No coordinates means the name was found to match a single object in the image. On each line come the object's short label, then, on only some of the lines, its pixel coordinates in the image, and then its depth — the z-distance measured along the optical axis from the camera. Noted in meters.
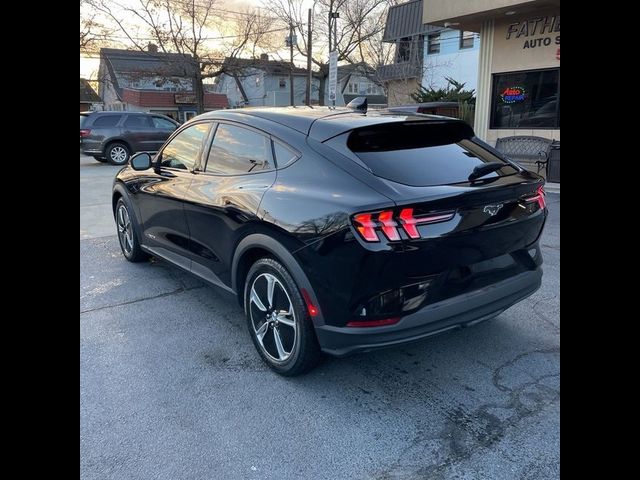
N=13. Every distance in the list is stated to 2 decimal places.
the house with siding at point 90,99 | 44.49
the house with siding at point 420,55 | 26.22
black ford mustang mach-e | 2.53
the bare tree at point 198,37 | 26.98
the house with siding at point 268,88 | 42.34
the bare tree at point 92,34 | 26.54
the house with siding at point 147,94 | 40.22
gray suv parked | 17.11
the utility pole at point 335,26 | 27.43
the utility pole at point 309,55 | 26.89
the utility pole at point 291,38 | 29.20
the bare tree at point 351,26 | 29.23
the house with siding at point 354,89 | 35.25
